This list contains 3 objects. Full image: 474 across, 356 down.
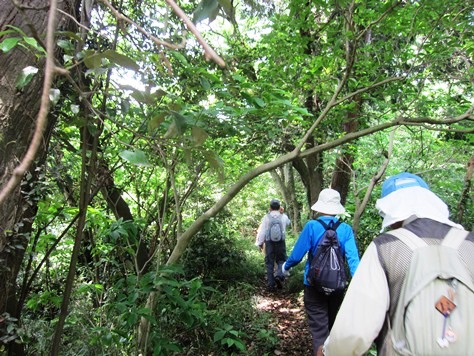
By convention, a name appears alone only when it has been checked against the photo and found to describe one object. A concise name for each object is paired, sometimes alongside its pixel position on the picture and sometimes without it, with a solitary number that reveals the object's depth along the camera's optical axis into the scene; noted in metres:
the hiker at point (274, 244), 6.75
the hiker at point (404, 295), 1.29
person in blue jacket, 3.31
